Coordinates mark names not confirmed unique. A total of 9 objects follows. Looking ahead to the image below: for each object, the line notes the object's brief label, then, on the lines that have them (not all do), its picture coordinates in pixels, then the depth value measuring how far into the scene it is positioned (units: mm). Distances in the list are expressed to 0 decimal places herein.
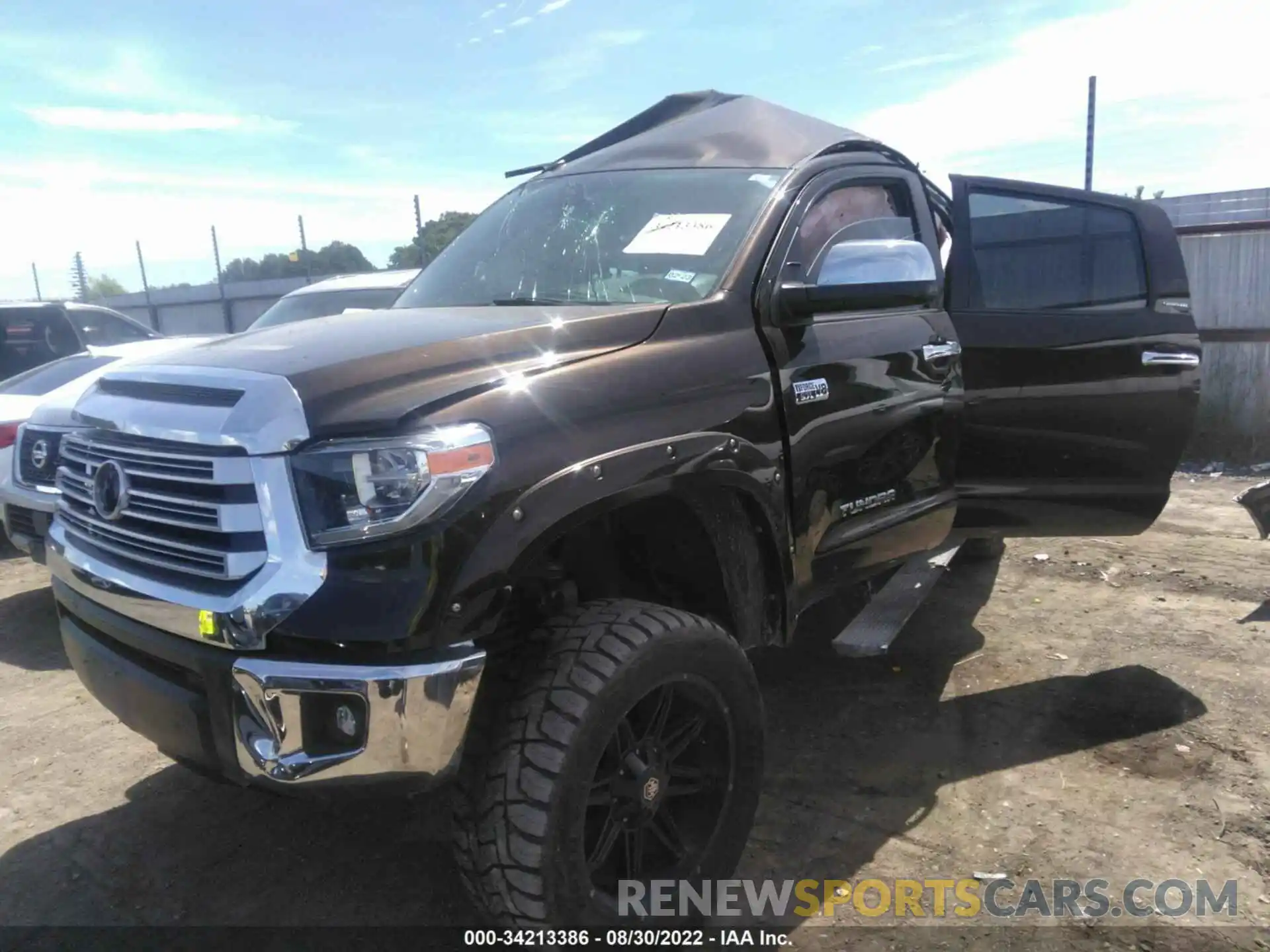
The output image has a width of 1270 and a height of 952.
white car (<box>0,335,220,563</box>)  4641
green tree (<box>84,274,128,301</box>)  39656
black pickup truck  1934
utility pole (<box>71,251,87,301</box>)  35491
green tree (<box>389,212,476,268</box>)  15086
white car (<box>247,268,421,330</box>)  7402
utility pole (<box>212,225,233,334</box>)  22266
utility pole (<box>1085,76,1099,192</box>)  10070
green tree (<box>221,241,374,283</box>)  20594
